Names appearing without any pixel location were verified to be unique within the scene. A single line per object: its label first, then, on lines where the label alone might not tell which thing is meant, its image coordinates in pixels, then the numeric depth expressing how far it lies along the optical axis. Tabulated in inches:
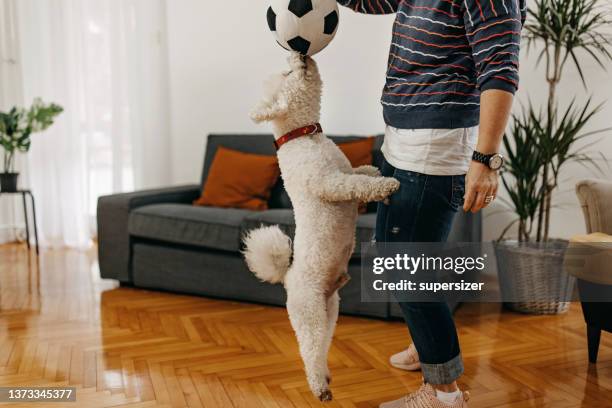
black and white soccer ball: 53.4
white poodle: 55.1
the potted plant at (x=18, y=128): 143.9
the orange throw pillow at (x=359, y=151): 114.4
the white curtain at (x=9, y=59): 160.1
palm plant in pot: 99.8
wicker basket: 102.5
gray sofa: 102.9
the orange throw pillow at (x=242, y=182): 124.8
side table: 146.2
